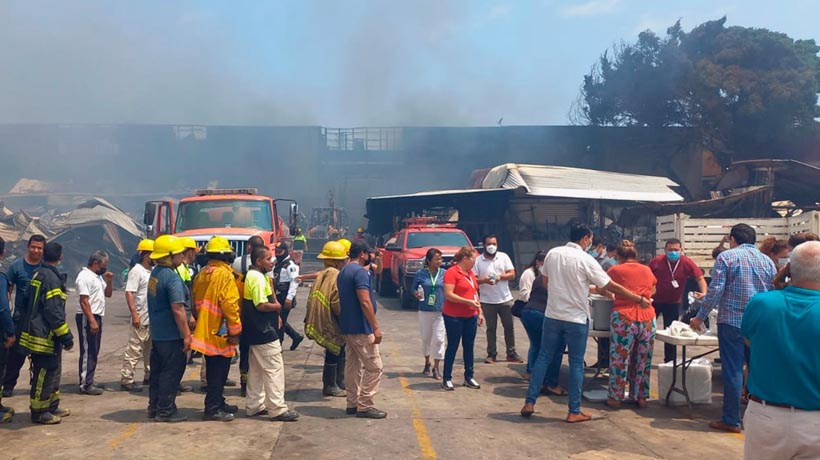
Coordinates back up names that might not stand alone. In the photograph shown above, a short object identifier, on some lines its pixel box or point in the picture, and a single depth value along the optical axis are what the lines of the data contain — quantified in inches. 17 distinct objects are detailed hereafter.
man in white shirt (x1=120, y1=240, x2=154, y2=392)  349.7
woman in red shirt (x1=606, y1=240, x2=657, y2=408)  316.5
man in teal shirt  152.8
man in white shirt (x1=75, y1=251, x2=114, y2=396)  336.2
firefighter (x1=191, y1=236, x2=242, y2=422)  283.9
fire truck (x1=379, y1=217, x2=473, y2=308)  729.6
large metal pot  341.9
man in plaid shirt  279.7
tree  1391.5
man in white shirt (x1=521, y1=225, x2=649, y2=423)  292.2
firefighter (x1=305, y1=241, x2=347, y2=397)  314.7
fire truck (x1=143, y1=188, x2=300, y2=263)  649.6
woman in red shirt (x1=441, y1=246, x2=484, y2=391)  354.0
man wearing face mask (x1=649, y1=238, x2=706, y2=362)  381.7
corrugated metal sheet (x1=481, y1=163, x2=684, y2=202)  966.4
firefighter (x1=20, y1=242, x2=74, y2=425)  279.4
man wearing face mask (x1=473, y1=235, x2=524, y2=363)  423.5
